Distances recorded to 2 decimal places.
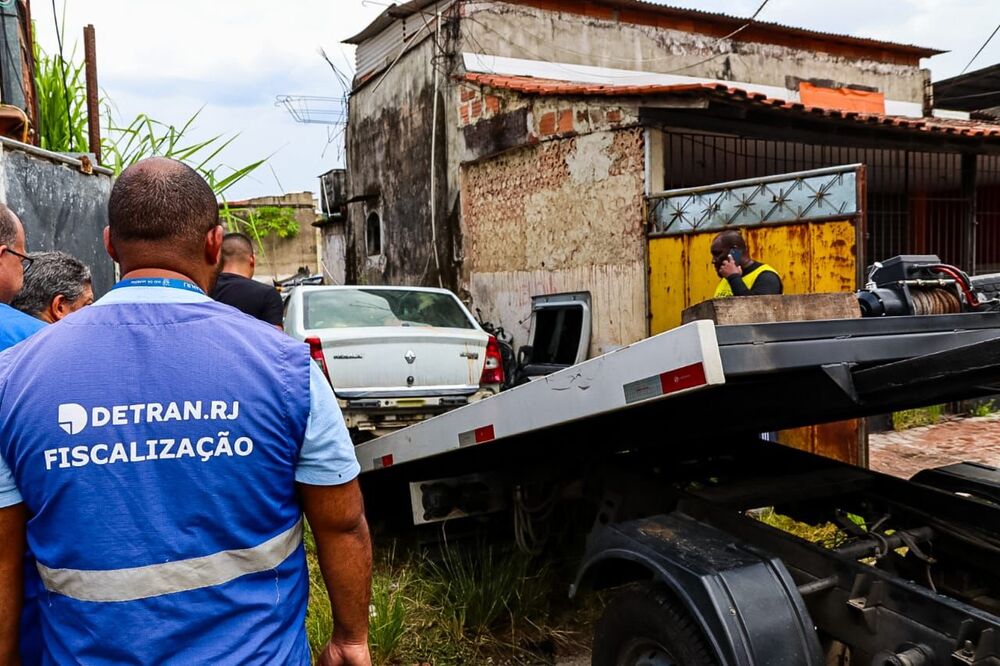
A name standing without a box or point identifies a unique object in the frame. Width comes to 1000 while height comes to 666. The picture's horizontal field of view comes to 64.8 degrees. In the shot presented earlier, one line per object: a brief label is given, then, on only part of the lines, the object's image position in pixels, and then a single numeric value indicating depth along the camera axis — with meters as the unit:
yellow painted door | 6.31
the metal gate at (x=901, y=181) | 10.31
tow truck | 2.03
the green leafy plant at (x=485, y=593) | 3.53
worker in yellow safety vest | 4.91
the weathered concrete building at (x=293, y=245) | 23.45
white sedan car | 5.68
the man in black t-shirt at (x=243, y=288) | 4.68
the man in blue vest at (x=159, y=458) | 1.39
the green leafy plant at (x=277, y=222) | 22.86
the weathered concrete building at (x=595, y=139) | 8.58
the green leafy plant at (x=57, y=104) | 5.14
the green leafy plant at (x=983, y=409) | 9.14
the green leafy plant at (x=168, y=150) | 5.34
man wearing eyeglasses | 2.42
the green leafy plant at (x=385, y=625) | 3.24
